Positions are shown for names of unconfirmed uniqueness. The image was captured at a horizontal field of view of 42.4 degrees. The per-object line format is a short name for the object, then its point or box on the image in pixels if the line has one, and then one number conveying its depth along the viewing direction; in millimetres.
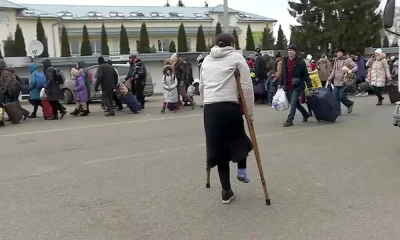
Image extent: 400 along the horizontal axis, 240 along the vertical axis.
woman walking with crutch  5488
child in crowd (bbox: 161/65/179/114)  14930
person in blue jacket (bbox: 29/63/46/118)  14234
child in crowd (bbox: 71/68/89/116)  14630
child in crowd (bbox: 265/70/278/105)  15895
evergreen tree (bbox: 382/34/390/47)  49281
